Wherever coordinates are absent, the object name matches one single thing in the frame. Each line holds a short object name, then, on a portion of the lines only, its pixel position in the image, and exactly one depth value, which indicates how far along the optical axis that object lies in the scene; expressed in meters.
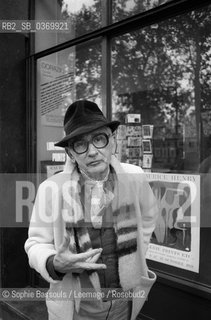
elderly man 1.82
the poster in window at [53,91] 4.19
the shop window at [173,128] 2.93
